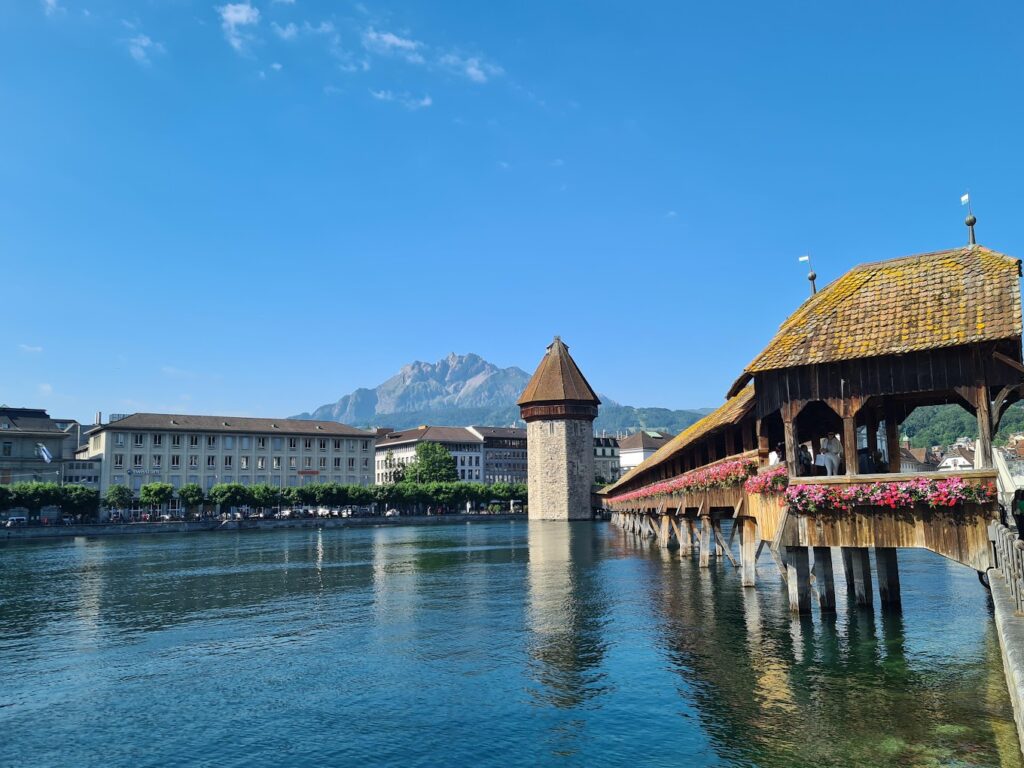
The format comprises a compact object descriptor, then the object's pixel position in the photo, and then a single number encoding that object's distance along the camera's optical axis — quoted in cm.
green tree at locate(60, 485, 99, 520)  8780
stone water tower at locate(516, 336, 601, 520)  10206
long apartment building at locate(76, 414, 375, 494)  10431
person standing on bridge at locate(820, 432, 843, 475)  1747
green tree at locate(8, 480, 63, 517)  8294
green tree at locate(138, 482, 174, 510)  9738
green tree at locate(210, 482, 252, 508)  9994
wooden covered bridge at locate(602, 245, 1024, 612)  1465
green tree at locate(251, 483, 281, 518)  10294
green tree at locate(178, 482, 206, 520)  9888
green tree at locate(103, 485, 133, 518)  9631
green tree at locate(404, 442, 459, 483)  13412
